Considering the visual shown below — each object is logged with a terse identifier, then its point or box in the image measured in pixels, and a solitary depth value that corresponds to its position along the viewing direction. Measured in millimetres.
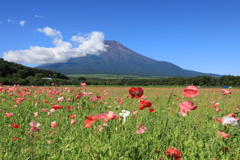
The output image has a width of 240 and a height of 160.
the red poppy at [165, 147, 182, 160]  1733
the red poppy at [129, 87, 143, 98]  2183
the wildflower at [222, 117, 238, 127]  2014
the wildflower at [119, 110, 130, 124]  2222
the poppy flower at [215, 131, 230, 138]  2189
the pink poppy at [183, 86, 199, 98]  1969
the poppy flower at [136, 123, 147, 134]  2209
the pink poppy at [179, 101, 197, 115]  2021
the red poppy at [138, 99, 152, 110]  2166
